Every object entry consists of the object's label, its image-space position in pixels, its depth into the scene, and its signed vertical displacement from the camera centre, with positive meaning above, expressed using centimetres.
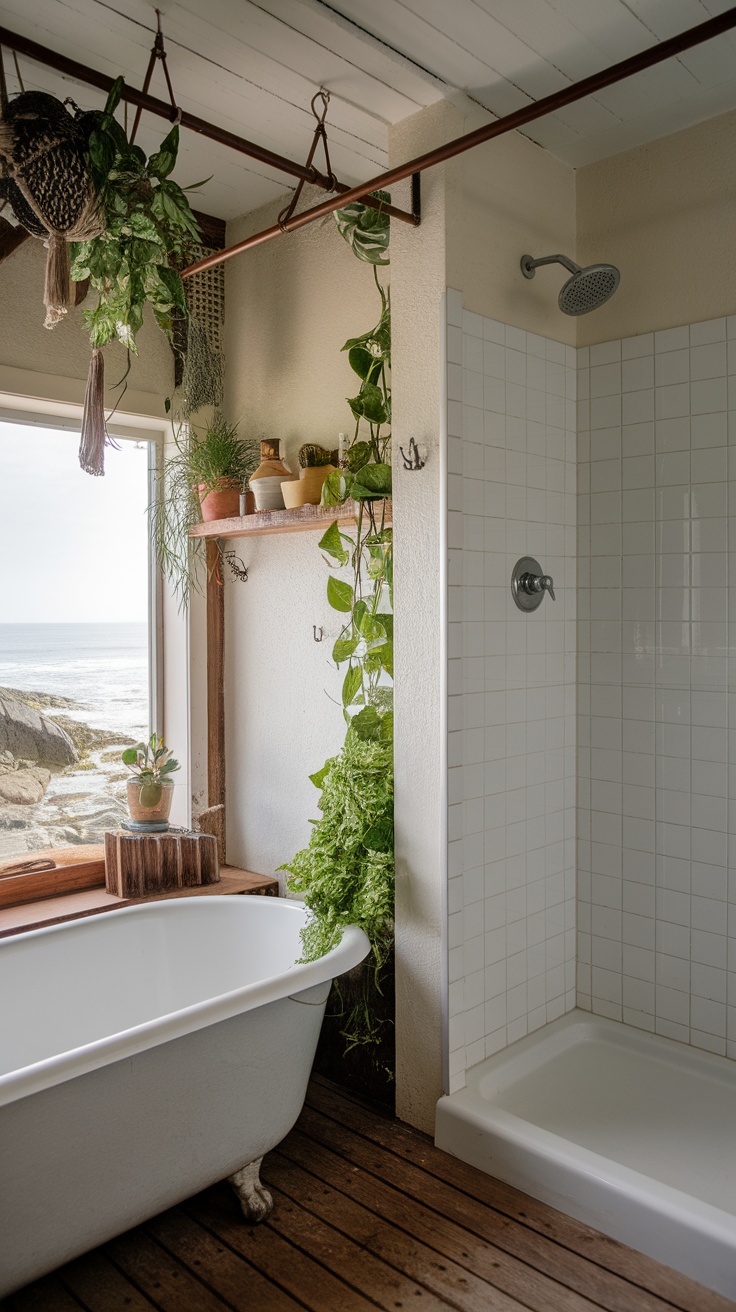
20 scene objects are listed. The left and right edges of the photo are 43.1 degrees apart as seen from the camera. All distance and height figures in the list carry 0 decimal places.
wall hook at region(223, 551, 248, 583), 332 +20
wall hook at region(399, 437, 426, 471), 241 +42
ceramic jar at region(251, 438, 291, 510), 293 +44
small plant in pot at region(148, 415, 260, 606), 314 +46
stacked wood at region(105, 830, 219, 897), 288 -76
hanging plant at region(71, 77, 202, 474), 188 +85
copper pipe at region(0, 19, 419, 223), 176 +106
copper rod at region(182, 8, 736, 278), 172 +105
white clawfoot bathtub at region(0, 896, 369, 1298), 176 -98
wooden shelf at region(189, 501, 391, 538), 271 +31
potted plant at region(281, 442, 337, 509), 280 +44
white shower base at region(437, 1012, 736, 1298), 194 -125
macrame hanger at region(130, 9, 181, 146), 202 +125
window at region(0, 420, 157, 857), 297 -3
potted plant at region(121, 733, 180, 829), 299 -54
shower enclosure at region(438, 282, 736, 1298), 242 -37
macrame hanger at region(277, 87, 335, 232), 220 +105
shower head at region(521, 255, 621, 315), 232 +84
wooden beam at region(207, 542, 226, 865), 338 -24
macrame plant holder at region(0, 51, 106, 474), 175 +86
